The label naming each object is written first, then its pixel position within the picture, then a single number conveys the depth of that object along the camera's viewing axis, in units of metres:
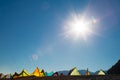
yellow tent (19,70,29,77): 30.26
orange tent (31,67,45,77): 29.56
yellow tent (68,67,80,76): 28.52
